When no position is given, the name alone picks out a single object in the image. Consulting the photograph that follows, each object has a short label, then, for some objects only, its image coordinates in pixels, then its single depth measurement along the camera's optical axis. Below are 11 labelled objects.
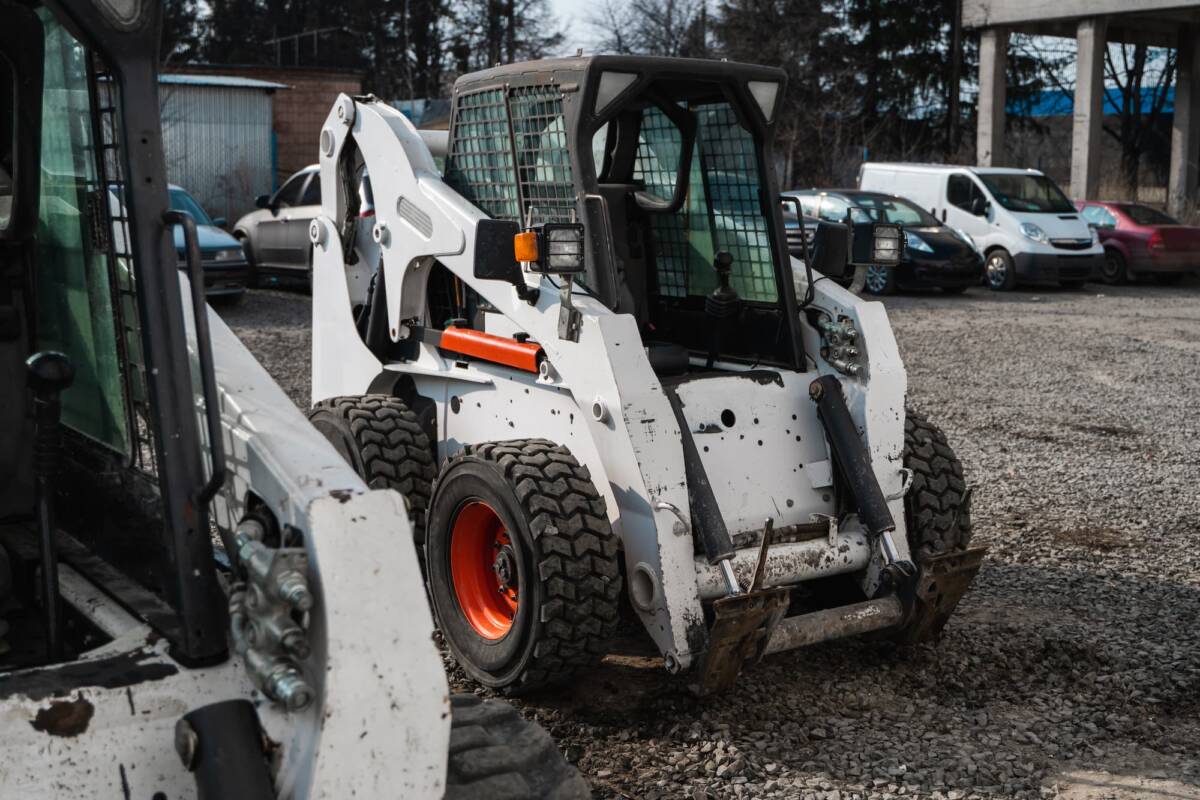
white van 19.92
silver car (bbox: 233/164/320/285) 16.03
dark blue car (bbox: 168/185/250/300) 14.78
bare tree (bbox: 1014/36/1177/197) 38.47
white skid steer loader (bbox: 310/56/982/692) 4.47
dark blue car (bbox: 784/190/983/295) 18.84
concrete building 27.61
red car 21.30
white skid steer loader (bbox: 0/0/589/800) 2.20
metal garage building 25.70
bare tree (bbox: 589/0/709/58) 38.62
